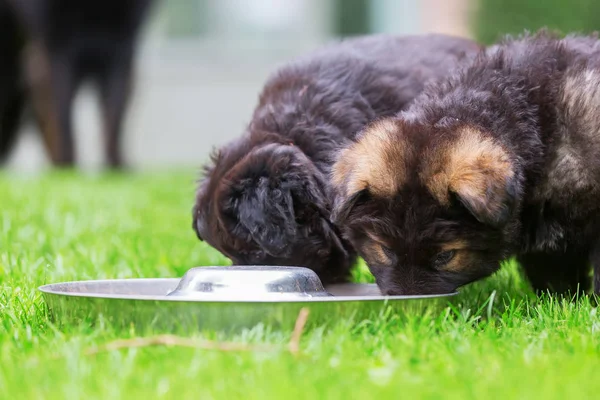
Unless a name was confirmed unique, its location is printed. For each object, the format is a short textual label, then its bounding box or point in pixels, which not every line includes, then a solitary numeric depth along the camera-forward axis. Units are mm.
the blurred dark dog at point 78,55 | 7320
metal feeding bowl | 2102
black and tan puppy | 2475
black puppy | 2959
